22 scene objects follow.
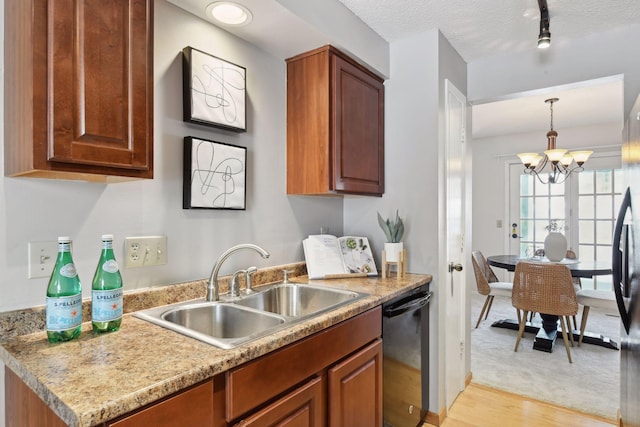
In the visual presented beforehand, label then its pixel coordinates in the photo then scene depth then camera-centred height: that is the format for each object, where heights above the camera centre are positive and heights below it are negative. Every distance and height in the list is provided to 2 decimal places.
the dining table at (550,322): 3.20 -1.12
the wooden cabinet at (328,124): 1.94 +0.48
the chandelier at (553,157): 3.58 +0.55
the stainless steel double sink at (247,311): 1.22 -0.40
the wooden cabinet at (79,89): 0.95 +0.35
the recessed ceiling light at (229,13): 1.51 +0.86
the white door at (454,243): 2.28 -0.21
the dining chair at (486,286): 3.70 -0.78
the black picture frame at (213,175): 1.56 +0.17
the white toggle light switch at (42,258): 1.14 -0.15
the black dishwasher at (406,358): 1.75 -0.77
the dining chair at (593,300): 3.11 -0.79
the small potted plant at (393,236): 2.11 -0.15
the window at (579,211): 4.58 -0.01
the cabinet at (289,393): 0.87 -0.53
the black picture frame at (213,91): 1.54 +0.54
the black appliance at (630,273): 1.30 -0.26
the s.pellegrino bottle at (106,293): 1.09 -0.25
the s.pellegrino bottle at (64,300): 1.01 -0.25
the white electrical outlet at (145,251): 1.37 -0.15
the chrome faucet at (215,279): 1.50 -0.28
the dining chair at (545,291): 2.99 -0.68
